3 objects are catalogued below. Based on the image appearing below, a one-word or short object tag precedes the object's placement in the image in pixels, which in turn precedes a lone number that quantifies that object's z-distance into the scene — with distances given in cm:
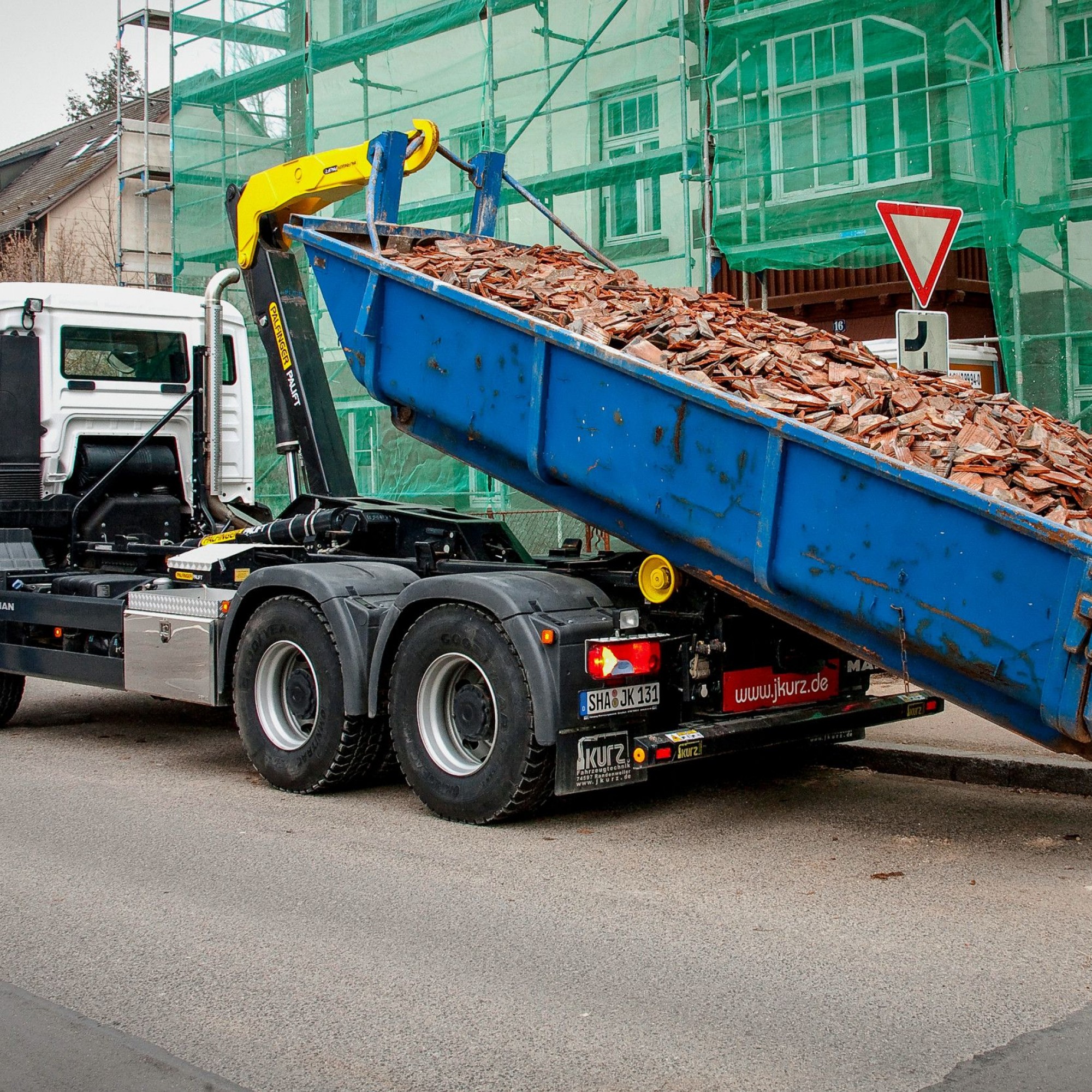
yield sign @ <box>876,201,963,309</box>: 877
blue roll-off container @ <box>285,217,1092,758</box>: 539
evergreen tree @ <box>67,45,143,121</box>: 6022
